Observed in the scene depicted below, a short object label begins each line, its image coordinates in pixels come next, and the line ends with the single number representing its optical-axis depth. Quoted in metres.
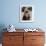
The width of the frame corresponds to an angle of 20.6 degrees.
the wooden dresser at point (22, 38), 3.72
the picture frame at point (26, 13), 4.17
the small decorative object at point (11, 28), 3.78
